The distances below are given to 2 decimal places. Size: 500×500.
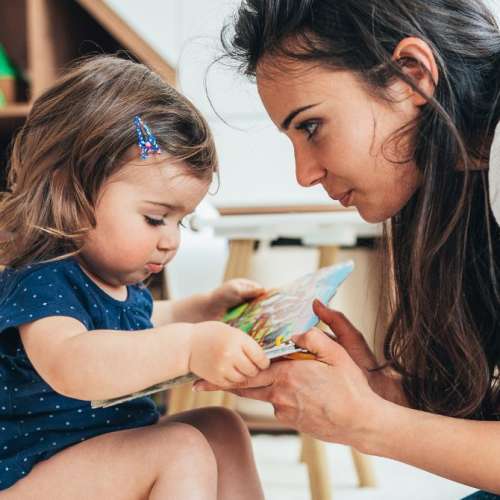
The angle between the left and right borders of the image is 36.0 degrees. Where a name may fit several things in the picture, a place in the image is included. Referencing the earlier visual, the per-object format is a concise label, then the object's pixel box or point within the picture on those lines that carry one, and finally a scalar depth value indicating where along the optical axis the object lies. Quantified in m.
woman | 0.80
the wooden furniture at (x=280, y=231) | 1.27
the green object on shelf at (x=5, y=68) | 1.95
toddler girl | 0.75
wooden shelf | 1.81
